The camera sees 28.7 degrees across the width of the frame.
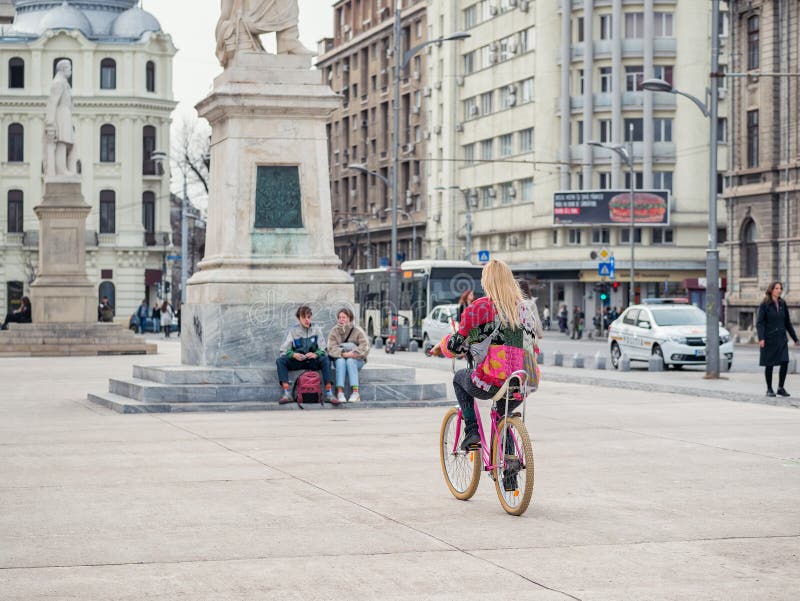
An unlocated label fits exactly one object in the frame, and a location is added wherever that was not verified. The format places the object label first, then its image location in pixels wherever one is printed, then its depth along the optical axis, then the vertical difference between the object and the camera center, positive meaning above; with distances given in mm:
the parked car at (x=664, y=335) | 32312 -688
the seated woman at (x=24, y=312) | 45156 -314
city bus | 49500 +514
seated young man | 18906 -532
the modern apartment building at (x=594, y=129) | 77562 +8824
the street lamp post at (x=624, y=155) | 62156 +5988
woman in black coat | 22141 -375
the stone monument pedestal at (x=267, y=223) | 19953 +1034
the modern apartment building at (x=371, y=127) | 96562 +11649
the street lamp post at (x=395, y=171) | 47531 +4172
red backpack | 19141 -1027
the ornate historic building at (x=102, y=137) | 83875 +8955
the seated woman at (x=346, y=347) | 19203 -551
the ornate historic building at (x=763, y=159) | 54562 +5197
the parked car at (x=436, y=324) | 43781 -615
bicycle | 9773 -1032
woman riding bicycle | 10203 -174
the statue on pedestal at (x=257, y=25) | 21172 +3772
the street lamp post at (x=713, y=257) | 27641 +817
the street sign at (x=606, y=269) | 64188 +1384
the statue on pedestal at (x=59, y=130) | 41562 +4610
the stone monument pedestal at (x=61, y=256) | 41094 +1211
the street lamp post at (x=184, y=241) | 73962 +2943
